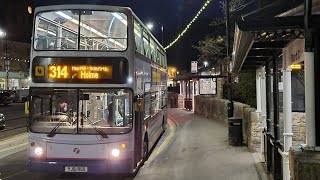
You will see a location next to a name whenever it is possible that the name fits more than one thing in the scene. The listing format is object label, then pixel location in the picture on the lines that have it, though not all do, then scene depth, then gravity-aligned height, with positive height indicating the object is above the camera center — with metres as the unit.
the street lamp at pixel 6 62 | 58.48 +4.91
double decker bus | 9.16 +0.09
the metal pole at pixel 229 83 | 16.58 +0.49
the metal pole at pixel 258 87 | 12.05 +0.23
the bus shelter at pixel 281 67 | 4.71 +0.46
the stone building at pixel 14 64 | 59.69 +4.85
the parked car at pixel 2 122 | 22.05 -1.48
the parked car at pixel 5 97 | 44.92 -0.21
